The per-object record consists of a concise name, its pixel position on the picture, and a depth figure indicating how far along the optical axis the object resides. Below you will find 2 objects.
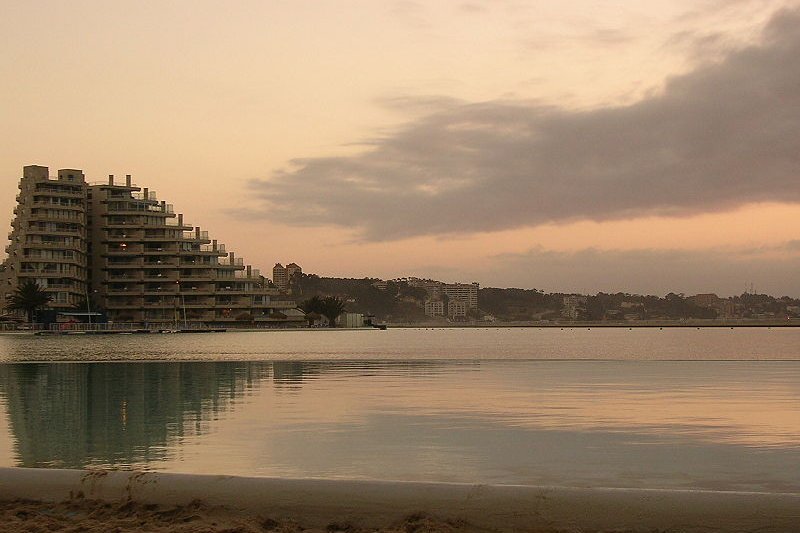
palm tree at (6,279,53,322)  169.38
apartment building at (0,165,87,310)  180.00
